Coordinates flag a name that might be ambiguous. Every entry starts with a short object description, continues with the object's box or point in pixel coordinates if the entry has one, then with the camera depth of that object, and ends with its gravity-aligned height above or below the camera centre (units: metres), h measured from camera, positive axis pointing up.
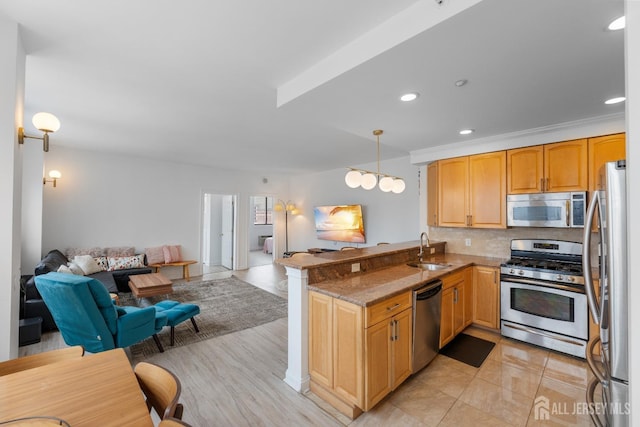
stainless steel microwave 2.93 +0.08
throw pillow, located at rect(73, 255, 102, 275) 4.49 -0.82
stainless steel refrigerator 1.00 -0.31
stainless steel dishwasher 2.30 -0.97
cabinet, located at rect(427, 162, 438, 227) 4.12 +0.35
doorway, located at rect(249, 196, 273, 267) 10.35 -0.42
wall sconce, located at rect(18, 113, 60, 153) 2.01 +0.72
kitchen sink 3.17 -0.61
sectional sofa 3.34 -1.00
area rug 3.21 -1.45
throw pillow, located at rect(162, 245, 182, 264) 5.82 -0.84
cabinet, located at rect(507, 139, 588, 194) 2.95 +0.58
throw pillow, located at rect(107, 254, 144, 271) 5.05 -0.91
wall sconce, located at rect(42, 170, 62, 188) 4.64 +0.68
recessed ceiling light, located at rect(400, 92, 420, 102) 2.26 +1.04
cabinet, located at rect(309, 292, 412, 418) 1.88 -1.02
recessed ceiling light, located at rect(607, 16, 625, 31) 1.37 +1.02
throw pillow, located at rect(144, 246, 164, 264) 5.66 -0.85
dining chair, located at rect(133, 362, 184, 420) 1.09 -0.75
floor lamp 7.96 +0.19
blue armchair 2.23 -0.91
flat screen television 6.34 -0.18
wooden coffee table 3.86 -1.04
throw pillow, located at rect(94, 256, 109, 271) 4.90 -0.88
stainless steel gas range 2.66 -0.87
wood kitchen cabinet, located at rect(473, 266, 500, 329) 3.20 -0.98
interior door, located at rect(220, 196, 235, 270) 7.41 -0.47
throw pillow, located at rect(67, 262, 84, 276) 4.08 -0.83
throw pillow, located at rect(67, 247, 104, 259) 4.91 -0.68
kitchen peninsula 2.07 -0.60
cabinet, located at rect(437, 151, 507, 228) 3.49 +0.35
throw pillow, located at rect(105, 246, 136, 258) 5.24 -0.72
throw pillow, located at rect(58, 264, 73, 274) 3.61 -0.74
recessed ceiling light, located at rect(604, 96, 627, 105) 2.34 +1.05
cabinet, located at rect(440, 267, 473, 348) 2.82 -1.00
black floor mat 2.70 -1.44
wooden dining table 0.97 -0.74
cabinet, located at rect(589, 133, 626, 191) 2.74 +0.69
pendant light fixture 3.09 +0.42
